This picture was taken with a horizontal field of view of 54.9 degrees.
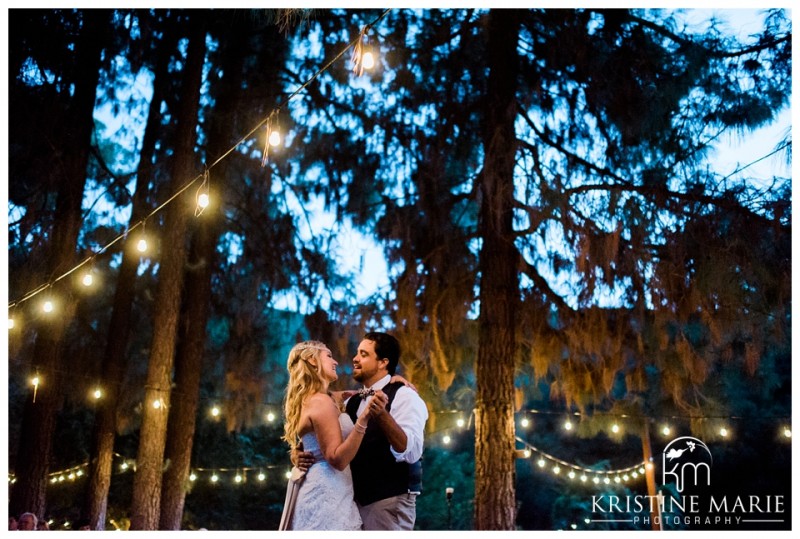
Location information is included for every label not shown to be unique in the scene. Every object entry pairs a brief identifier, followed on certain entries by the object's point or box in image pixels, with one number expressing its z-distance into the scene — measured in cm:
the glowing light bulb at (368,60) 349
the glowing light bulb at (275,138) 399
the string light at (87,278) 530
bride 278
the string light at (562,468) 977
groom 291
